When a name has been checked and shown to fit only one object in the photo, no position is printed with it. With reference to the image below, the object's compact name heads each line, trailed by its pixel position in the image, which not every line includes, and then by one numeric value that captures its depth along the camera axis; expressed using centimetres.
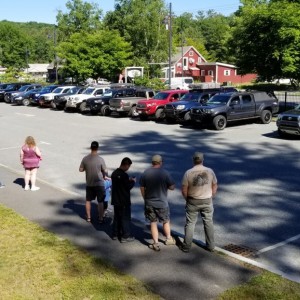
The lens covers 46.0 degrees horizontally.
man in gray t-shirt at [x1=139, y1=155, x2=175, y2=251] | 568
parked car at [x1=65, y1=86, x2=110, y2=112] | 2462
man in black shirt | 594
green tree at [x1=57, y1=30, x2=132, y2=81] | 3585
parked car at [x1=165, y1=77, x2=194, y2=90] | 3954
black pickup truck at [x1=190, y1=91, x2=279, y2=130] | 1731
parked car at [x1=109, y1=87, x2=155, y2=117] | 2188
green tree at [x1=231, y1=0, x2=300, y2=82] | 1950
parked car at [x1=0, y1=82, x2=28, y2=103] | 3369
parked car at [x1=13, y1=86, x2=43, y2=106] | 3036
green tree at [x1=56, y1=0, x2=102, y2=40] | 5170
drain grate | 578
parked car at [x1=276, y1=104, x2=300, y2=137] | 1445
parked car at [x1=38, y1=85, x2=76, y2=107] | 2773
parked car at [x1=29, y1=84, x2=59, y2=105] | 2924
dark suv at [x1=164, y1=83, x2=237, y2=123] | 1883
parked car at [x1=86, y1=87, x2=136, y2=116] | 2314
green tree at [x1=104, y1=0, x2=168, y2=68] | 4997
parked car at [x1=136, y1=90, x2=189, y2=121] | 2038
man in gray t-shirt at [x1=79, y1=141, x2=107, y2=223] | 680
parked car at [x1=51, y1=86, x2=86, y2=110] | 2589
